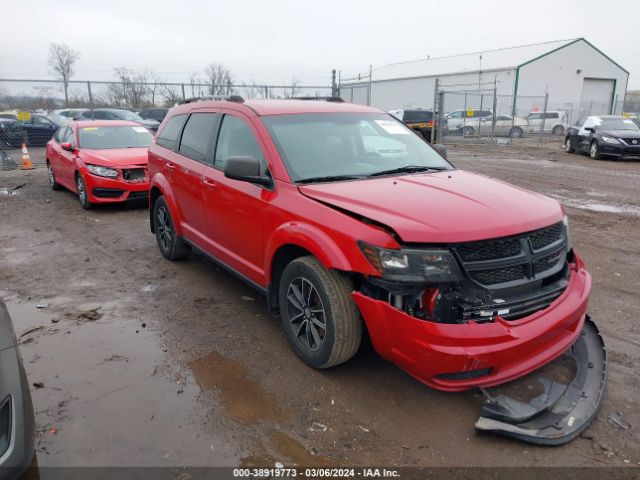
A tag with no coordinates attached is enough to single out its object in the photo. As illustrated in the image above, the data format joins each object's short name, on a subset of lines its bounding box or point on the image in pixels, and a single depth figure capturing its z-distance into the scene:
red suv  2.85
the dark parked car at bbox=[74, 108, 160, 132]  20.05
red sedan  8.71
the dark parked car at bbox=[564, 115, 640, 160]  16.58
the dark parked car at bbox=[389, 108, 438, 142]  25.30
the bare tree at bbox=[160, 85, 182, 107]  24.09
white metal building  36.12
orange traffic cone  14.16
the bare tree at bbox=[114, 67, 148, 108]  25.39
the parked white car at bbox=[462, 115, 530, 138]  27.05
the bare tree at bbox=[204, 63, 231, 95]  21.80
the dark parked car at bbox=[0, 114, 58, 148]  19.00
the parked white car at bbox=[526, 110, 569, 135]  30.80
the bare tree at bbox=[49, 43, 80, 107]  48.50
